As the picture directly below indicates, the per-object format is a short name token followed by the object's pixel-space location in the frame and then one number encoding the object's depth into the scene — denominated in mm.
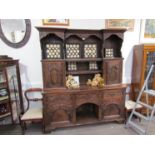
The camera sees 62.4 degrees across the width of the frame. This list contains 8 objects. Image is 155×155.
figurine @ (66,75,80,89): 2415
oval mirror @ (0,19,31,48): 2379
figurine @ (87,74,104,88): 2504
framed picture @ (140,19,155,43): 2855
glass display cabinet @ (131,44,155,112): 2633
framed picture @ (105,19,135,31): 2705
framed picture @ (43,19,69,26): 2467
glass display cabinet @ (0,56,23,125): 2223
